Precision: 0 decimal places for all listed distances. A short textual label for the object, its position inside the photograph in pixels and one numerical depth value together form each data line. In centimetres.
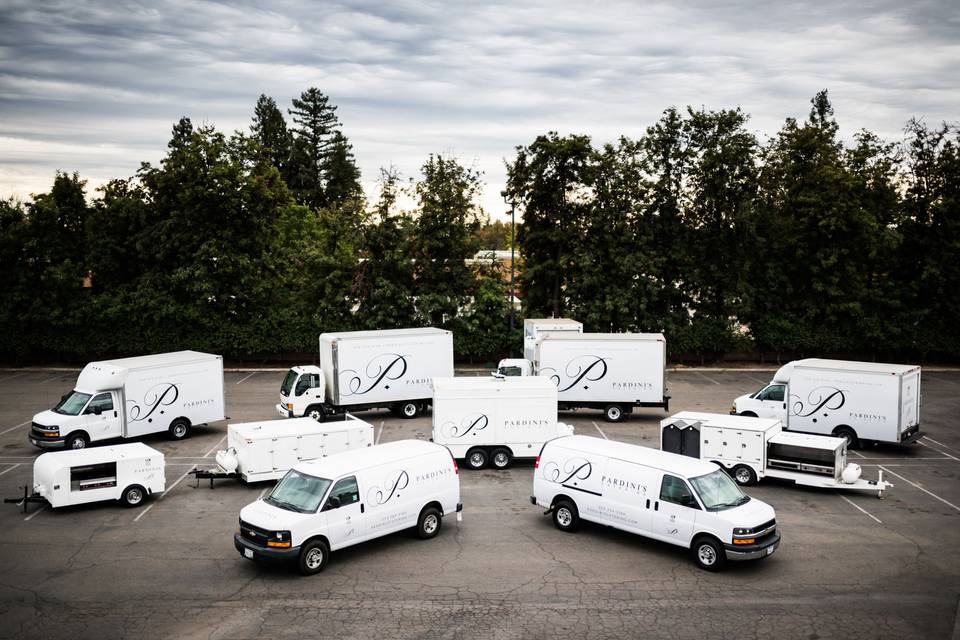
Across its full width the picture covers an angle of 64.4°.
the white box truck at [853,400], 2383
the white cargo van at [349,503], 1414
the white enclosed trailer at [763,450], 1978
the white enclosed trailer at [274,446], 1969
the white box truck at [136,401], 2338
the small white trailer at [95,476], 1778
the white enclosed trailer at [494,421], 2186
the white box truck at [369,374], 2809
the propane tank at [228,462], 1988
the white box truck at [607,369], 2886
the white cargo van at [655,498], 1445
